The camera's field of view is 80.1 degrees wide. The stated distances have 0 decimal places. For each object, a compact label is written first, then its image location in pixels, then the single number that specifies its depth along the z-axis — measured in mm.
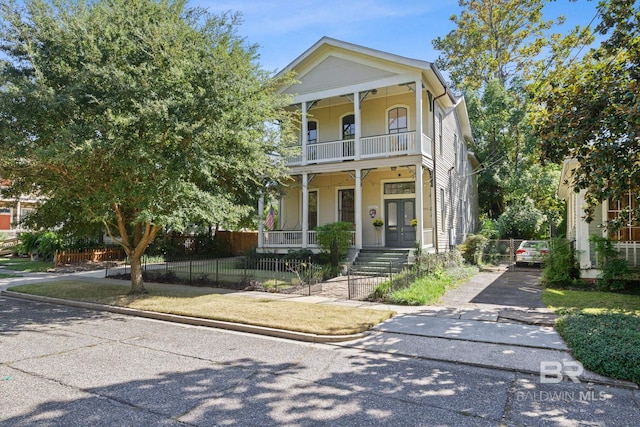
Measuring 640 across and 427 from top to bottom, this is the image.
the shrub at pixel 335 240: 15406
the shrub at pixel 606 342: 4867
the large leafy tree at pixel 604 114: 7230
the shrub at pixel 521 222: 22375
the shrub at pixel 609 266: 10711
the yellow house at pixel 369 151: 16094
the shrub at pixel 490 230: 22766
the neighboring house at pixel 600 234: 11320
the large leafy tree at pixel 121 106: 8602
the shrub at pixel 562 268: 11867
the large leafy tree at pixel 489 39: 27609
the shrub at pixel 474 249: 17953
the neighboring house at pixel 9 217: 29978
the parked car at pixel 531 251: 17084
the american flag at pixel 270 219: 21597
